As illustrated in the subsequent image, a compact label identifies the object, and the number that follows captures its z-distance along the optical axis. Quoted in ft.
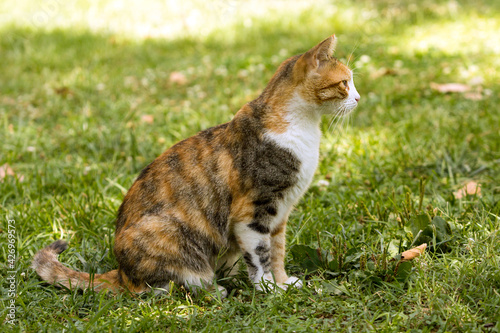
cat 17.89
